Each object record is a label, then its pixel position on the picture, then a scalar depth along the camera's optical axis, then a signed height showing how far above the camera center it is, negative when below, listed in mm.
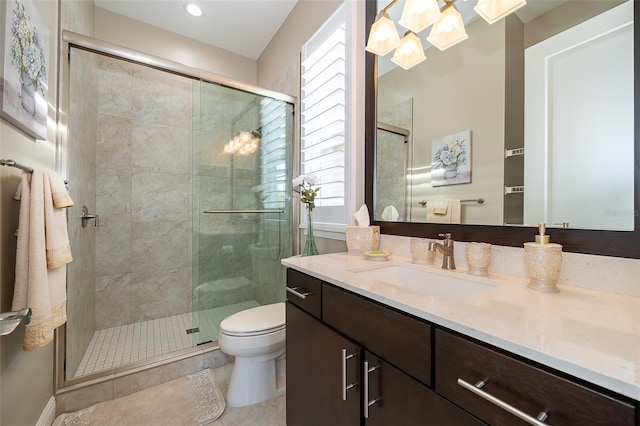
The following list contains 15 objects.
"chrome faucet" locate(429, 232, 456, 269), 1061 -147
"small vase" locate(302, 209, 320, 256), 1600 -194
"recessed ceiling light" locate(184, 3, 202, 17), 2103 +1671
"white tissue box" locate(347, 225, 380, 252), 1360 -128
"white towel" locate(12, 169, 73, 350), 963 -168
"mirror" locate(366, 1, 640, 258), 771 +229
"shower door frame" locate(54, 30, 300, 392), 1421 +626
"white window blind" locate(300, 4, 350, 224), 1635 +703
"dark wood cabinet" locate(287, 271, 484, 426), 633 -449
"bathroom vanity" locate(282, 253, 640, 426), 416 -290
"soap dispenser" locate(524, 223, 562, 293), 756 -151
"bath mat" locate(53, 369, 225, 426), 1360 -1081
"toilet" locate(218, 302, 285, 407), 1436 -783
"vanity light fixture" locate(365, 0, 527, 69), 1020 +853
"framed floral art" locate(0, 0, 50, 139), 884 +553
